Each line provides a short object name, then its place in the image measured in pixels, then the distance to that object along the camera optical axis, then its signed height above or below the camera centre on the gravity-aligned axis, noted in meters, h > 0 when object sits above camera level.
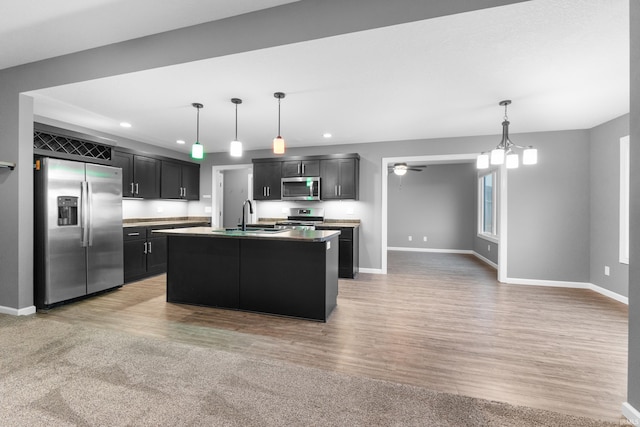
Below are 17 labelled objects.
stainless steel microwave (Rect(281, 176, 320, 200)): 5.55 +0.44
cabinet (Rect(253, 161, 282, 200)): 5.82 +0.62
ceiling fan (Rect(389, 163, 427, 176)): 6.05 +0.91
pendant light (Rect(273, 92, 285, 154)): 3.05 +0.67
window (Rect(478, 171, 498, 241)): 6.64 +0.15
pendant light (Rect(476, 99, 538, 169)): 3.32 +0.65
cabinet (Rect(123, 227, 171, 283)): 4.70 -0.72
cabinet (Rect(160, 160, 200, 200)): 5.81 +0.62
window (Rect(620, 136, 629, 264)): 3.89 +0.20
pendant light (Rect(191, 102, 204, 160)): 3.29 +0.67
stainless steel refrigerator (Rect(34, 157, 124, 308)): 3.37 -0.25
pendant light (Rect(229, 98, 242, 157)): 3.17 +0.68
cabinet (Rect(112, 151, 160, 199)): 4.98 +0.64
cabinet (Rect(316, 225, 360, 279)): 5.10 -0.73
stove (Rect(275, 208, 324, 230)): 5.73 -0.12
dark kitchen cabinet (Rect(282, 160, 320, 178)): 5.60 +0.83
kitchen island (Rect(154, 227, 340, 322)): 3.13 -0.67
